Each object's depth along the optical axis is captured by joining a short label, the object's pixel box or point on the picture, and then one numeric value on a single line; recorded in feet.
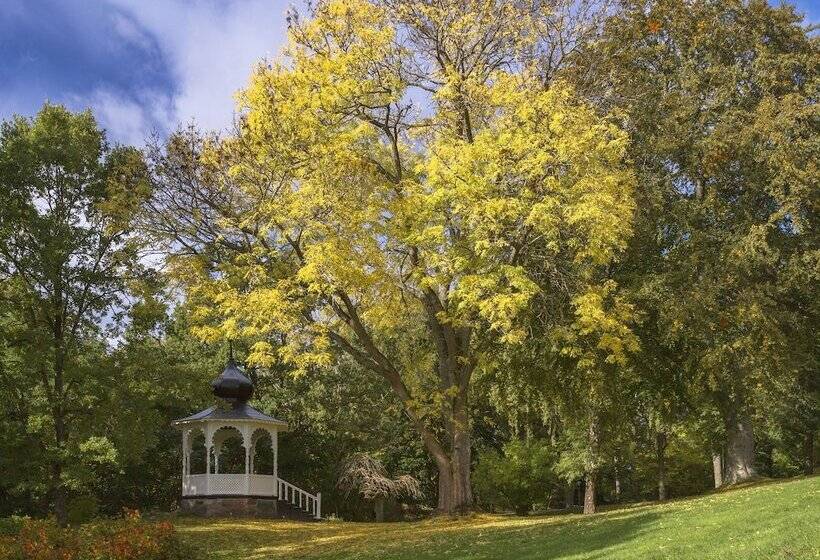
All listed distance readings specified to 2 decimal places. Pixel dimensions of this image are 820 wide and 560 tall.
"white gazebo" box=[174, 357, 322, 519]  83.35
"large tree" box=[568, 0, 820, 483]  68.13
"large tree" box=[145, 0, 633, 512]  56.59
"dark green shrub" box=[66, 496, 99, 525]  72.84
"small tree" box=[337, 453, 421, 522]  107.23
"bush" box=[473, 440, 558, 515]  111.75
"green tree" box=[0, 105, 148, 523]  72.38
